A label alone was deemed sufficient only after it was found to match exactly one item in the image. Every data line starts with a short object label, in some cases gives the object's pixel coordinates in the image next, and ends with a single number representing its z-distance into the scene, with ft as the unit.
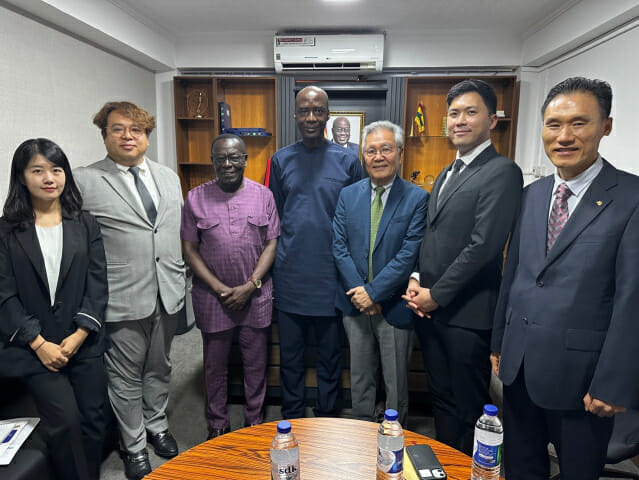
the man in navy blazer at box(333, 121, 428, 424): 6.16
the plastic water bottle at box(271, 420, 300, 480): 3.18
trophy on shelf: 15.25
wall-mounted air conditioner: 13.55
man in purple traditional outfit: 6.47
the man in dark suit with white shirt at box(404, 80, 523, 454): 5.12
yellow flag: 14.52
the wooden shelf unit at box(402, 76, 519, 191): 14.25
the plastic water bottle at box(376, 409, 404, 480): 3.20
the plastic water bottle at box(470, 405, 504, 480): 3.20
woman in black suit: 5.11
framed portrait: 13.65
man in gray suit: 5.93
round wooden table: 3.66
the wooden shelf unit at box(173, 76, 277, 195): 15.15
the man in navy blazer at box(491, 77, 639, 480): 3.79
